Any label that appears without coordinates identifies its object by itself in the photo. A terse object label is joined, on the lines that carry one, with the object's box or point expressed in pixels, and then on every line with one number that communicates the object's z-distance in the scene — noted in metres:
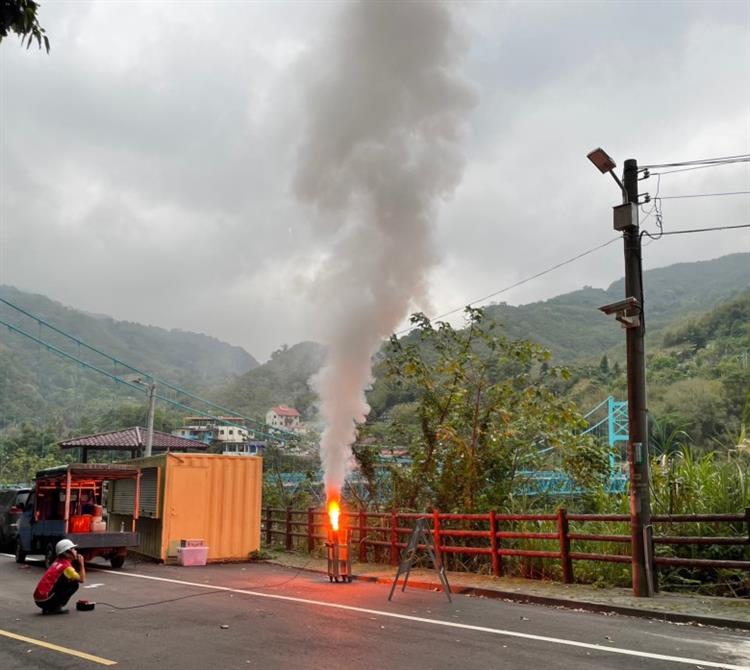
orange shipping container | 16.73
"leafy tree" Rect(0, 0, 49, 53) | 5.85
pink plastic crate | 16.23
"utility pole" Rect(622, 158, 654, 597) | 10.54
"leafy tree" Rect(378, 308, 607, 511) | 16.03
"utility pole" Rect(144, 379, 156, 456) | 30.00
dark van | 19.51
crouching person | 9.45
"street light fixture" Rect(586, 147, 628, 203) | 11.06
